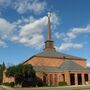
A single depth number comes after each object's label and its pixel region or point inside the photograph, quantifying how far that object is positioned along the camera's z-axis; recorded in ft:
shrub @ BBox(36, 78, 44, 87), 104.36
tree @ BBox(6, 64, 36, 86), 98.93
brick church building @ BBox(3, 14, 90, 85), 107.03
